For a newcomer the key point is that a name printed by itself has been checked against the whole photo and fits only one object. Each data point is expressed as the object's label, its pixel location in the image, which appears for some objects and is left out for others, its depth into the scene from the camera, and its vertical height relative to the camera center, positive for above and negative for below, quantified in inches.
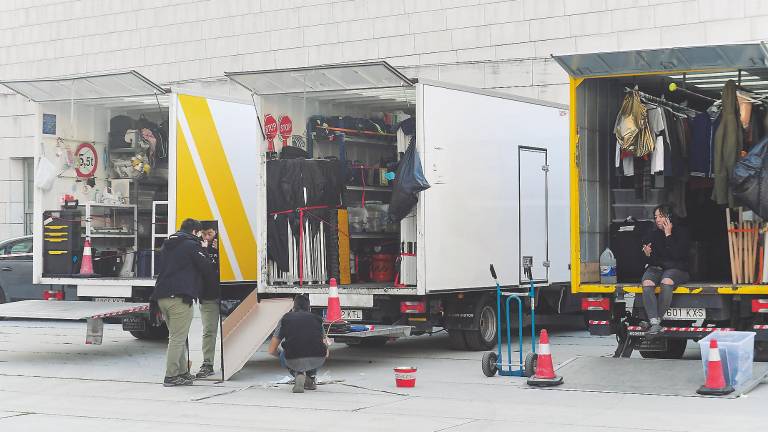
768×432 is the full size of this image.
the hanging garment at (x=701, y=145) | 597.3 +49.2
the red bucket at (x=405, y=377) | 514.0 -48.2
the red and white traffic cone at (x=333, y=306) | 586.9 -22.8
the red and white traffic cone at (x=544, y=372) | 501.4 -45.9
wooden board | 546.6 -30.6
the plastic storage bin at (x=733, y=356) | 478.6 -38.7
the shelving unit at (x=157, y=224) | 677.3 +17.4
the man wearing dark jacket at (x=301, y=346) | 504.4 -34.9
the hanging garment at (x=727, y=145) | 557.9 +46.0
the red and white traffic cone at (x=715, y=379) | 466.9 -45.8
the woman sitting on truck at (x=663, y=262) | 555.8 -4.2
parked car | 863.7 -11.7
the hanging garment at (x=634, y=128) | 586.2 +56.2
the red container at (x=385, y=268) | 667.4 -6.7
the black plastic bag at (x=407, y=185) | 592.4 +31.8
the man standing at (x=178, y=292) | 531.8 -14.2
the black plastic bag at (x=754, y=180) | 538.9 +29.8
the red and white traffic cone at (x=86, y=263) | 679.7 -2.7
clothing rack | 598.0 +70.8
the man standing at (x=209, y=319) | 549.6 -26.6
